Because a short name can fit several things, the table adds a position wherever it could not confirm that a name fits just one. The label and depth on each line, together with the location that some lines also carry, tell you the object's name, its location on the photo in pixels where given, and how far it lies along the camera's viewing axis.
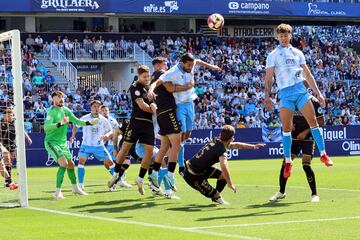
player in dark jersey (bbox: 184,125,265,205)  13.48
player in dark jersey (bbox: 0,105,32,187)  19.72
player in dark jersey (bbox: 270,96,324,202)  14.01
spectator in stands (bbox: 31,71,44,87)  45.09
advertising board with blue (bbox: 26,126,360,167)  34.94
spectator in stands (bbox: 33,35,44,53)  49.91
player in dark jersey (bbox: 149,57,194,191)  14.94
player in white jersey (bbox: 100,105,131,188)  20.38
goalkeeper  16.02
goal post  13.88
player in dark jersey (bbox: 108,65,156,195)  15.42
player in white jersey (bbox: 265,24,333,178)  13.49
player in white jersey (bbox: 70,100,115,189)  19.42
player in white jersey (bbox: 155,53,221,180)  14.96
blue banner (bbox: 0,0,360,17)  51.88
